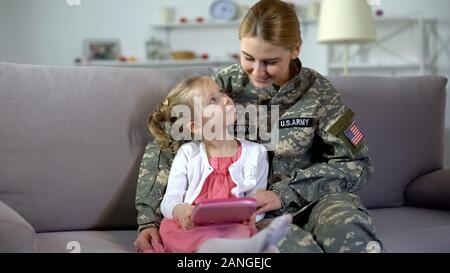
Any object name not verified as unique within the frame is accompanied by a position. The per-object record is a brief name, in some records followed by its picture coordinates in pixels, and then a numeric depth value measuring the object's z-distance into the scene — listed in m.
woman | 1.41
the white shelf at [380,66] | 4.38
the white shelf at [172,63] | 4.58
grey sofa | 1.54
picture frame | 4.68
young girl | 1.37
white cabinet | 4.36
